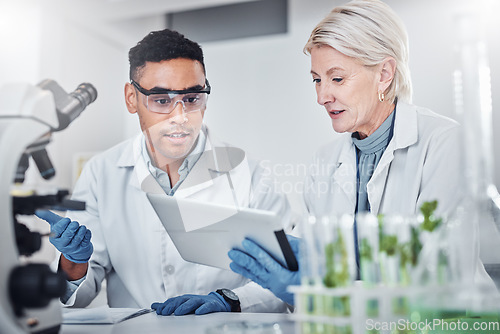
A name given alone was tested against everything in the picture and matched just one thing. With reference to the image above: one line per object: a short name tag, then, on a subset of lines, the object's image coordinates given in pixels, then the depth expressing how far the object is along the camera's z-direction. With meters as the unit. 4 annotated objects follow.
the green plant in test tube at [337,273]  1.03
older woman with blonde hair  1.82
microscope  1.07
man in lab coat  2.07
